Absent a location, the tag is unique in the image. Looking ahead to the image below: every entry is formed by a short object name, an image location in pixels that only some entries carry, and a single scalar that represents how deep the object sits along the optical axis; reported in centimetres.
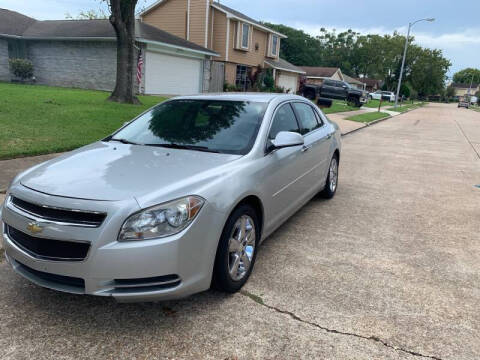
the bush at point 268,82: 3171
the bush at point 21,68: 2419
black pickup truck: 3314
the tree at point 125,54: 1538
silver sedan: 265
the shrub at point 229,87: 2771
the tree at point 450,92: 12962
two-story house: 2808
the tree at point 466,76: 17680
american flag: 2134
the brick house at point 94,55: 2258
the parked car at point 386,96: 6167
